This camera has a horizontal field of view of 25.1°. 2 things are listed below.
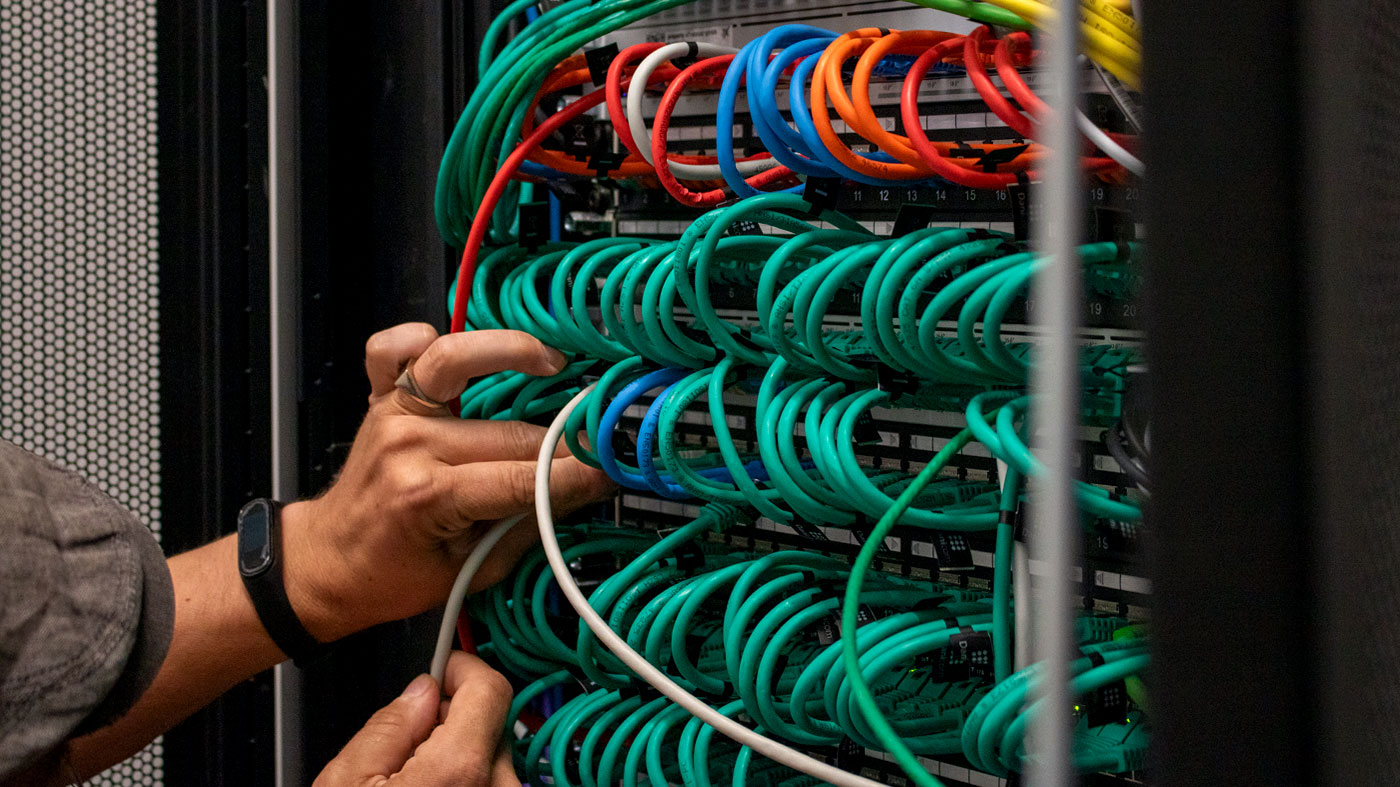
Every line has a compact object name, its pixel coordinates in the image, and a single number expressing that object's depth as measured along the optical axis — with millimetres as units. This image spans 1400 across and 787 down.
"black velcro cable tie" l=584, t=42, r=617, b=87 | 1116
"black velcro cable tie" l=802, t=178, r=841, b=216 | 1086
